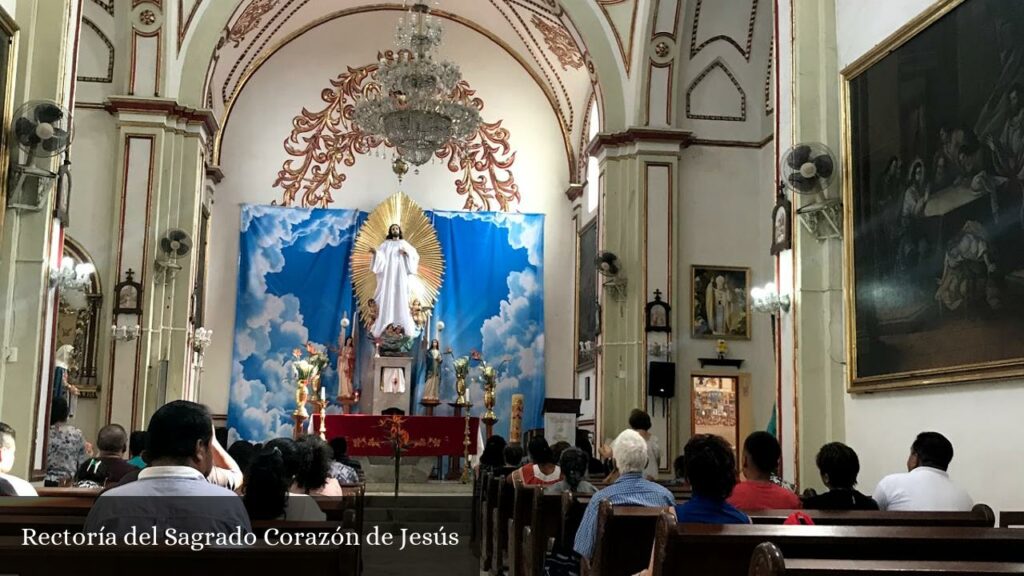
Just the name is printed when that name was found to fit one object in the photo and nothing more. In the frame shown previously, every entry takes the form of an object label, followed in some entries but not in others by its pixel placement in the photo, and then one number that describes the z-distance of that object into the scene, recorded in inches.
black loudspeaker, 489.7
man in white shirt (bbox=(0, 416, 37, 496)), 186.1
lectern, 501.4
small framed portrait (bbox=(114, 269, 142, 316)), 469.7
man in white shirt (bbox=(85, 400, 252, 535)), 111.2
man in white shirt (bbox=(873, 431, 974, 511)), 185.8
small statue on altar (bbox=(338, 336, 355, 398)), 637.9
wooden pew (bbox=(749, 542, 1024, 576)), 87.9
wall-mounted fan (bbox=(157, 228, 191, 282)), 479.2
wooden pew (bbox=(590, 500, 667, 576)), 151.0
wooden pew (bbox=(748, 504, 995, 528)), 161.0
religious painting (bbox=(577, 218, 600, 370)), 623.8
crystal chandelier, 463.5
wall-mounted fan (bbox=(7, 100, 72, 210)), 273.3
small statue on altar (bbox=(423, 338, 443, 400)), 643.5
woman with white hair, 172.7
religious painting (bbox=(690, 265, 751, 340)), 512.7
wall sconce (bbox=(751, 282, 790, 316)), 304.1
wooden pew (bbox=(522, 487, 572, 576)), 226.4
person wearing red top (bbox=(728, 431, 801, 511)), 174.7
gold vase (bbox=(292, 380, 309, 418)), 601.0
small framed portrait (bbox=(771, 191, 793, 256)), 303.4
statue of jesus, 650.2
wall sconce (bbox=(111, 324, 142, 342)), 466.3
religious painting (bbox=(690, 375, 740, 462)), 519.5
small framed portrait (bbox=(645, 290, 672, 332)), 501.4
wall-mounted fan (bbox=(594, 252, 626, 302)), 511.5
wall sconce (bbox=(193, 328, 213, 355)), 564.1
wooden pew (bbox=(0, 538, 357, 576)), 103.5
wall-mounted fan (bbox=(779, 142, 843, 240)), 282.8
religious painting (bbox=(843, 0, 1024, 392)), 207.8
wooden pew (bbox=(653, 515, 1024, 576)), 115.9
